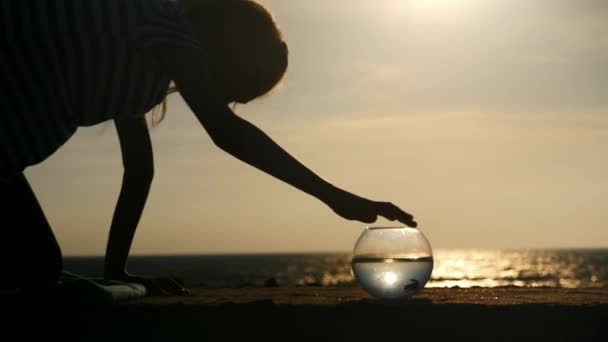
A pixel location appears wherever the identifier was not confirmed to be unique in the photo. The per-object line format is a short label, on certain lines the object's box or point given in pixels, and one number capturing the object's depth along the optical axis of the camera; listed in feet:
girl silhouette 9.64
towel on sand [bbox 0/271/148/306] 8.93
